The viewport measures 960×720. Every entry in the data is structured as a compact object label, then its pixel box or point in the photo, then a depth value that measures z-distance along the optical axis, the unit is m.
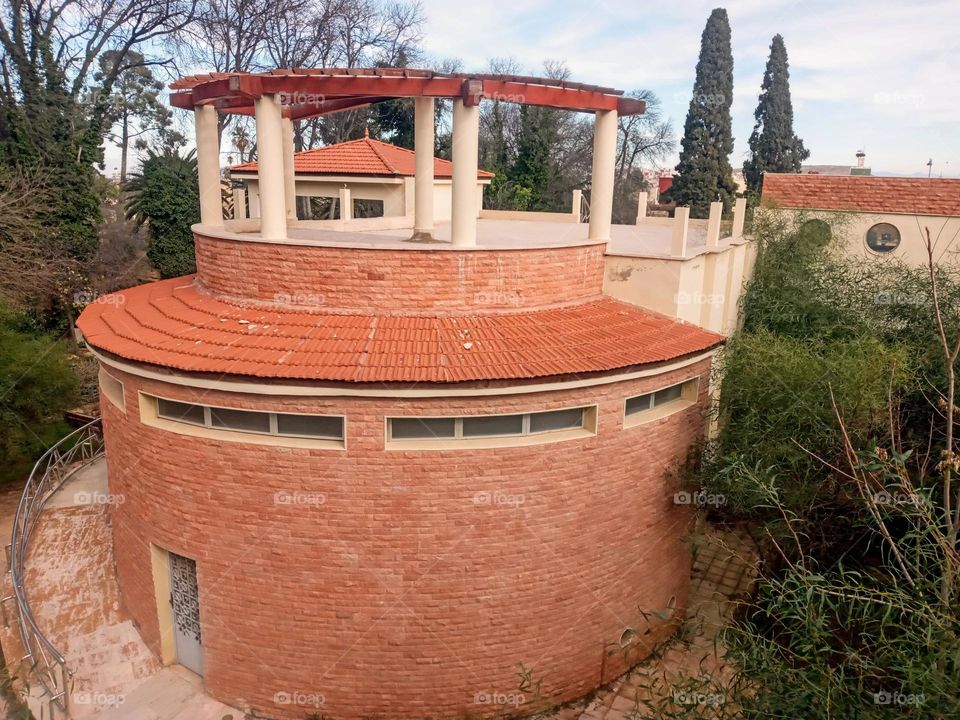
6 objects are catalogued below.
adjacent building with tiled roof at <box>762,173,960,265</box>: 16.98
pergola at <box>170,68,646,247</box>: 8.63
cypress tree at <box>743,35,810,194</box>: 34.31
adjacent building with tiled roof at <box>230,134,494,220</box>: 17.78
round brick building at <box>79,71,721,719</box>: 7.70
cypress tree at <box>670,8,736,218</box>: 33.24
